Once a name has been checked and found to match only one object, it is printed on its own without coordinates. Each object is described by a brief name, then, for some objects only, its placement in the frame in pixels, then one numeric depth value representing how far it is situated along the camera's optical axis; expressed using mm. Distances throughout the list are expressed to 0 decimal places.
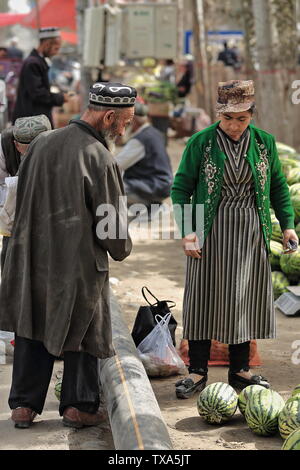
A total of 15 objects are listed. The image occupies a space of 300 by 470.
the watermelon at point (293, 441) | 8886
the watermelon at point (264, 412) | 10311
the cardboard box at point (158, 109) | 36444
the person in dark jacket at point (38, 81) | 21537
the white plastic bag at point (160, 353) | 12508
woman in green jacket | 11286
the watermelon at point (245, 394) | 10731
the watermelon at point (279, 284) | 16602
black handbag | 12883
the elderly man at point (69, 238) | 9621
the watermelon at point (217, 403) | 10656
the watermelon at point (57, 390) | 11331
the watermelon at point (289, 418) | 9921
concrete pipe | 8751
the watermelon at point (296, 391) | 10459
